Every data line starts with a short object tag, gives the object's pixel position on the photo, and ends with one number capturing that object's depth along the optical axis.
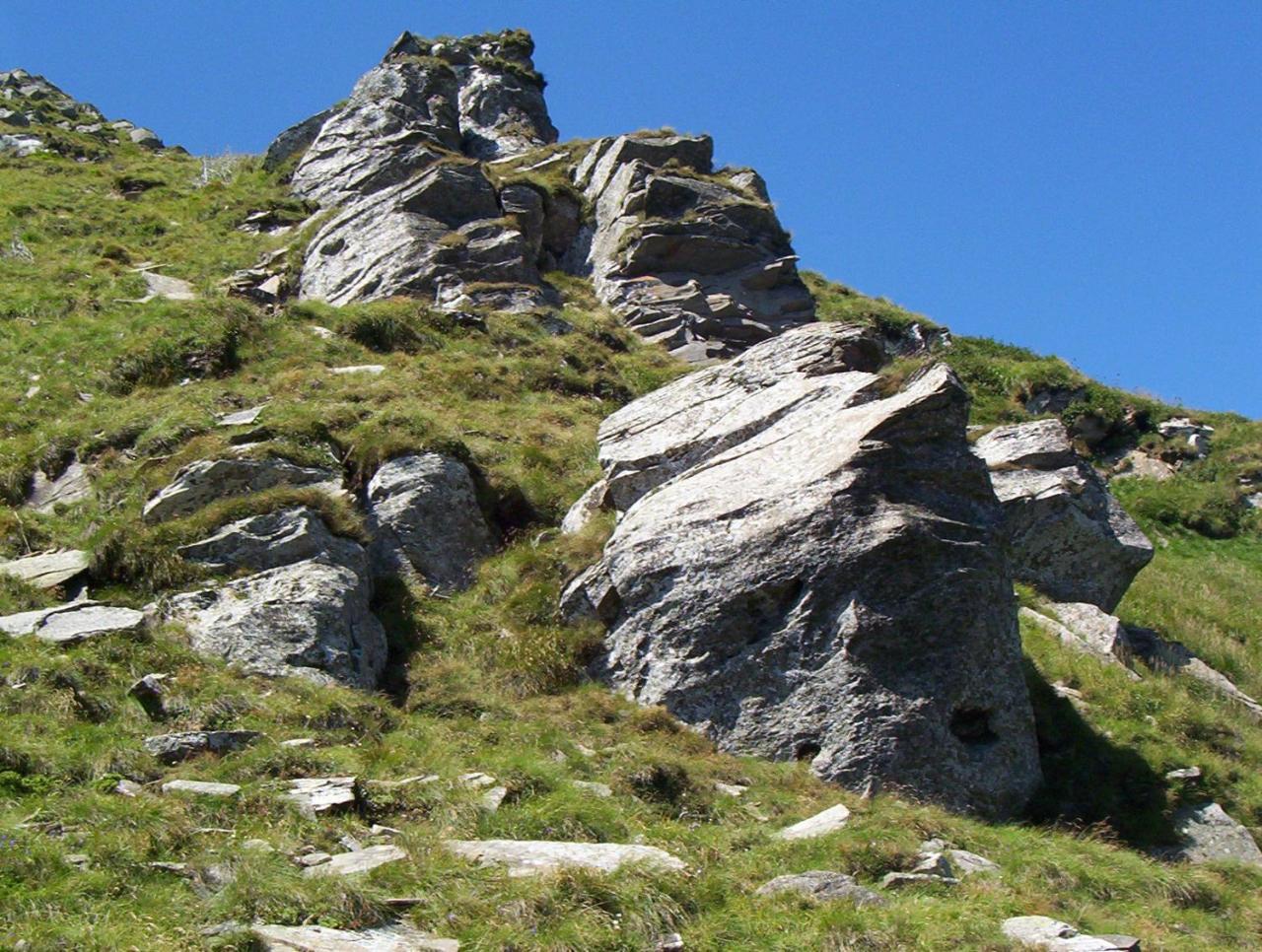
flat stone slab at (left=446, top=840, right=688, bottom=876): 10.15
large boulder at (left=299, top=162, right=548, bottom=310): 32.97
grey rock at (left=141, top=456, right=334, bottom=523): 18.36
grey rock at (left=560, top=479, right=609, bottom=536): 20.28
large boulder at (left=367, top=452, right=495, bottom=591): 19.48
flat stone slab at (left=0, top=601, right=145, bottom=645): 14.91
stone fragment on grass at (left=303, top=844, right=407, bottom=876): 9.62
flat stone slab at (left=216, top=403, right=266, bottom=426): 21.29
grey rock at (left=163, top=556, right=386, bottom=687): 15.55
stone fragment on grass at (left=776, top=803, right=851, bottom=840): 12.27
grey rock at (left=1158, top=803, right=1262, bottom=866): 14.70
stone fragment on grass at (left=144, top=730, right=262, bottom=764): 12.30
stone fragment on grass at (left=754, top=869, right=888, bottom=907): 10.31
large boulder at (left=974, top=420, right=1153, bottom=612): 22.88
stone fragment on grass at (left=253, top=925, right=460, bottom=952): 8.41
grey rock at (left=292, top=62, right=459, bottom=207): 39.97
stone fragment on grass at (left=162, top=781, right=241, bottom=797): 11.09
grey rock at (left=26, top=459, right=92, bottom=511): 20.35
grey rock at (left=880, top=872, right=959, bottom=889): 11.08
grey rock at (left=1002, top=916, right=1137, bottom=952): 9.54
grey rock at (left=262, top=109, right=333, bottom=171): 48.66
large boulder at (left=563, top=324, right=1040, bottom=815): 15.00
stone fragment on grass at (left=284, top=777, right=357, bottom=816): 11.14
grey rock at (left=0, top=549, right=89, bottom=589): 17.03
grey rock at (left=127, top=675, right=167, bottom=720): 13.55
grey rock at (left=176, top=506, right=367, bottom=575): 17.22
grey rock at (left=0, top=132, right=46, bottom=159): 50.94
